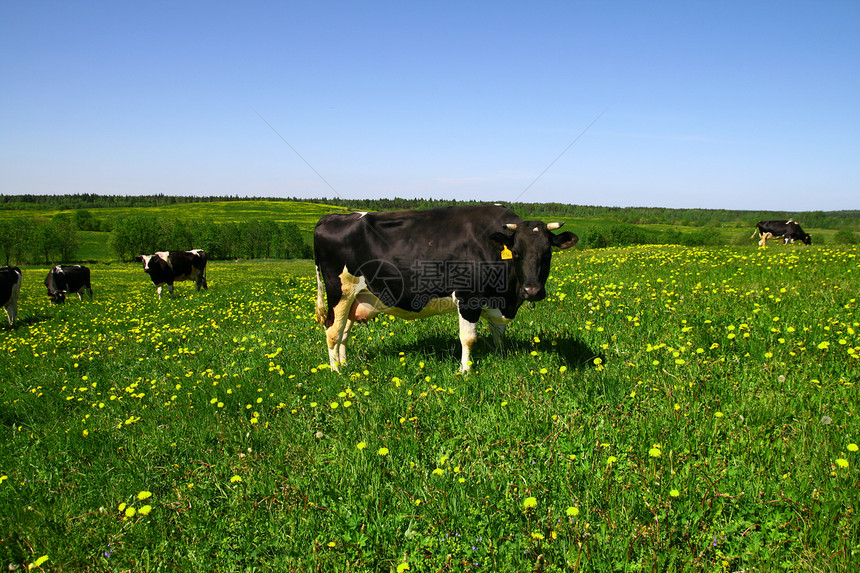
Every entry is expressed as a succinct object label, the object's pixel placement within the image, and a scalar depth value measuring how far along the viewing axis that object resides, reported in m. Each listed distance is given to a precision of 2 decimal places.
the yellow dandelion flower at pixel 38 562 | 2.85
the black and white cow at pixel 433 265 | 5.83
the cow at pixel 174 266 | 22.95
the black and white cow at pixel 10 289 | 15.80
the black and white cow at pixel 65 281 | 22.95
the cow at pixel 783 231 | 32.18
